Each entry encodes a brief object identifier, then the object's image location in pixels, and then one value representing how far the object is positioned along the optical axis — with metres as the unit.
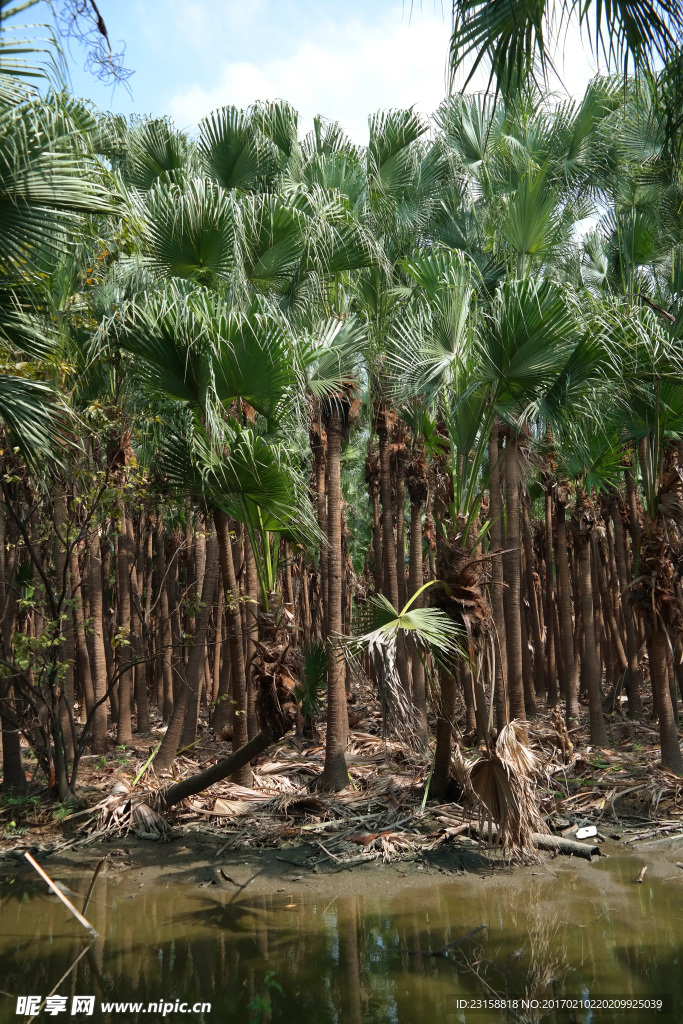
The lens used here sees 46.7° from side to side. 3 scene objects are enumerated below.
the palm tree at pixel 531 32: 4.74
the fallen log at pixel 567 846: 8.48
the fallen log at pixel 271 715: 8.18
